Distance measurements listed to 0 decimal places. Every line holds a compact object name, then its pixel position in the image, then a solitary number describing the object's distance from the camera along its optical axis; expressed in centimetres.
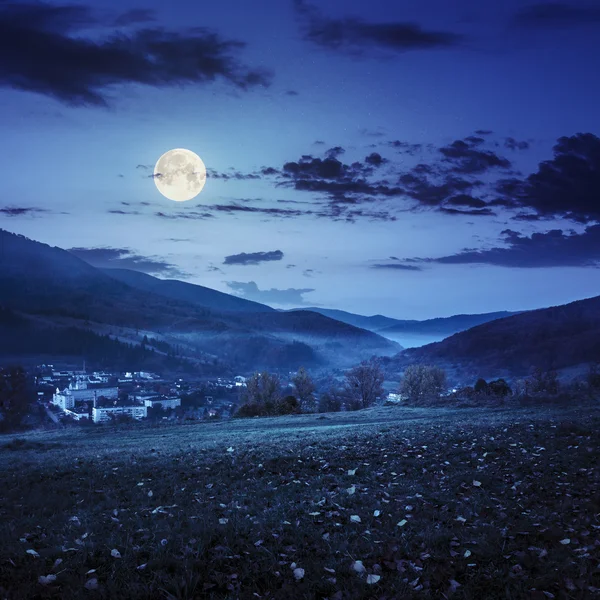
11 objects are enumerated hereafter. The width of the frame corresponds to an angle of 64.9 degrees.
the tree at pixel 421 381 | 9294
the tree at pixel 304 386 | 9162
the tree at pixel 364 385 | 8788
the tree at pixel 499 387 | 5860
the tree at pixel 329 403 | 8156
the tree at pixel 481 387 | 5857
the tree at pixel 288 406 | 5543
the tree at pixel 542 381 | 7407
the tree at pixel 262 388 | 8602
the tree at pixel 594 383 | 4232
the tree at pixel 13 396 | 6756
